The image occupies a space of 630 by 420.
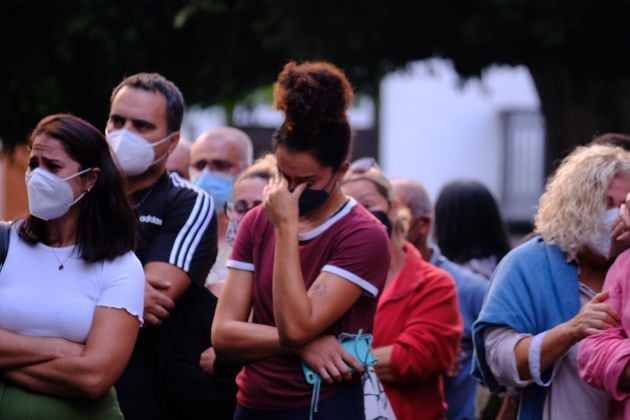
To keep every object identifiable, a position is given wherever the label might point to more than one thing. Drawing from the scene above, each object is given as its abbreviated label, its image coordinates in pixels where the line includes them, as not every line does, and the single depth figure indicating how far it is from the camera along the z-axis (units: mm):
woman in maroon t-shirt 9391
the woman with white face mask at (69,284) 8742
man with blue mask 13930
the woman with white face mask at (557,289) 9578
